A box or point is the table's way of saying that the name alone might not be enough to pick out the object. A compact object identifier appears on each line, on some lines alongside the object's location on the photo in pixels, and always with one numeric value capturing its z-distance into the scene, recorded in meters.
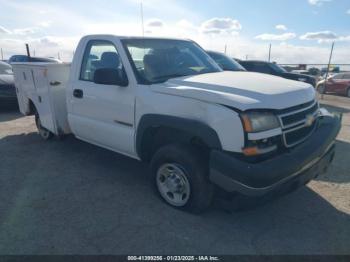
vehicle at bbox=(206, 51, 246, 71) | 7.55
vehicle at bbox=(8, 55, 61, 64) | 14.49
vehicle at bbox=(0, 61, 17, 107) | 8.98
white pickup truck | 2.75
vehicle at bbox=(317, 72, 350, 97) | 15.74
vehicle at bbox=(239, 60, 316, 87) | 10.45
